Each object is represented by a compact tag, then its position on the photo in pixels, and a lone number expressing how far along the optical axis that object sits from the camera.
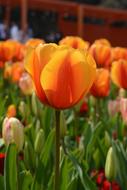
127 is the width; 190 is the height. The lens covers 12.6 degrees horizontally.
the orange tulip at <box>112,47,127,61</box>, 2.51
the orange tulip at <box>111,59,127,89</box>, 1.79
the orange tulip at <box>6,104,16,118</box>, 1.87
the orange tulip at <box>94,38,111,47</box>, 2.57
